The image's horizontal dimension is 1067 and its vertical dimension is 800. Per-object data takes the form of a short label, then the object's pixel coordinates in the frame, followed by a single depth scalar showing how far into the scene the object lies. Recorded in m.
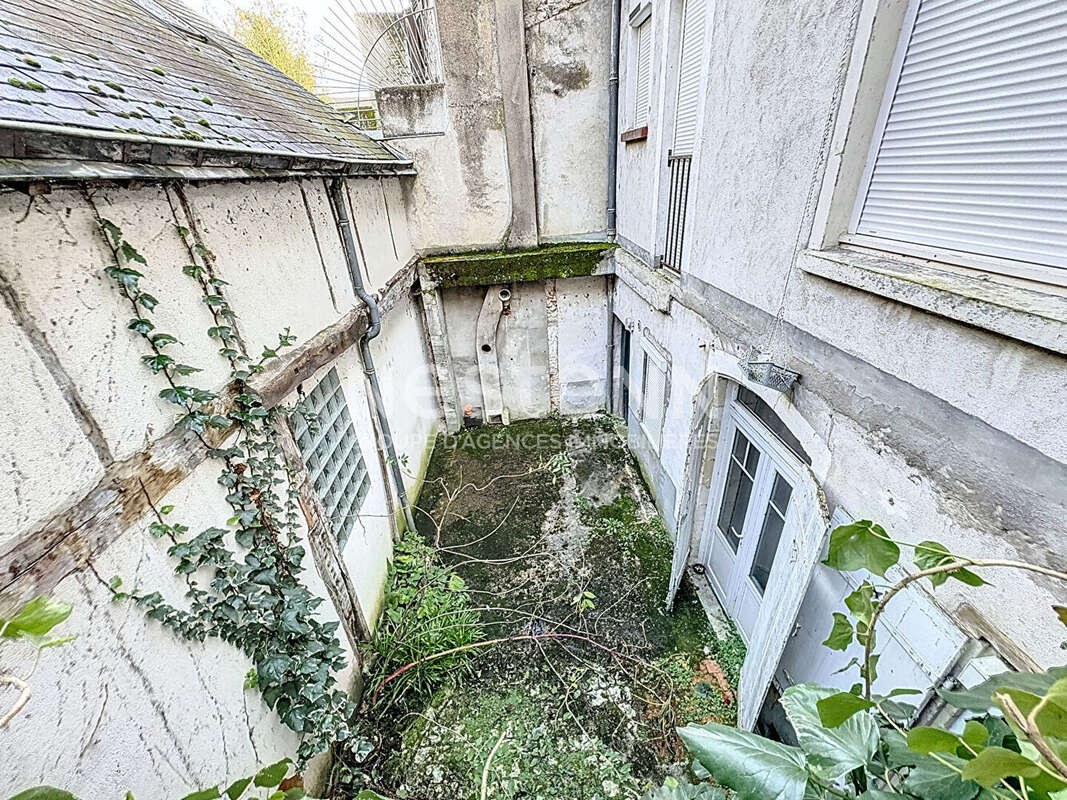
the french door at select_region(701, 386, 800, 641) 3.29
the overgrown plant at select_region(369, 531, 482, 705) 3.95
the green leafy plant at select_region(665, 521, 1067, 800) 0.66
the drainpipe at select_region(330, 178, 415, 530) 4.15
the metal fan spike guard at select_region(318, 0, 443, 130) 6.16
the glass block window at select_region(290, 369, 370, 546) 3.46
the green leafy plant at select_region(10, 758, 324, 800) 0.70
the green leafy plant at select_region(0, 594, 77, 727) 0.70
